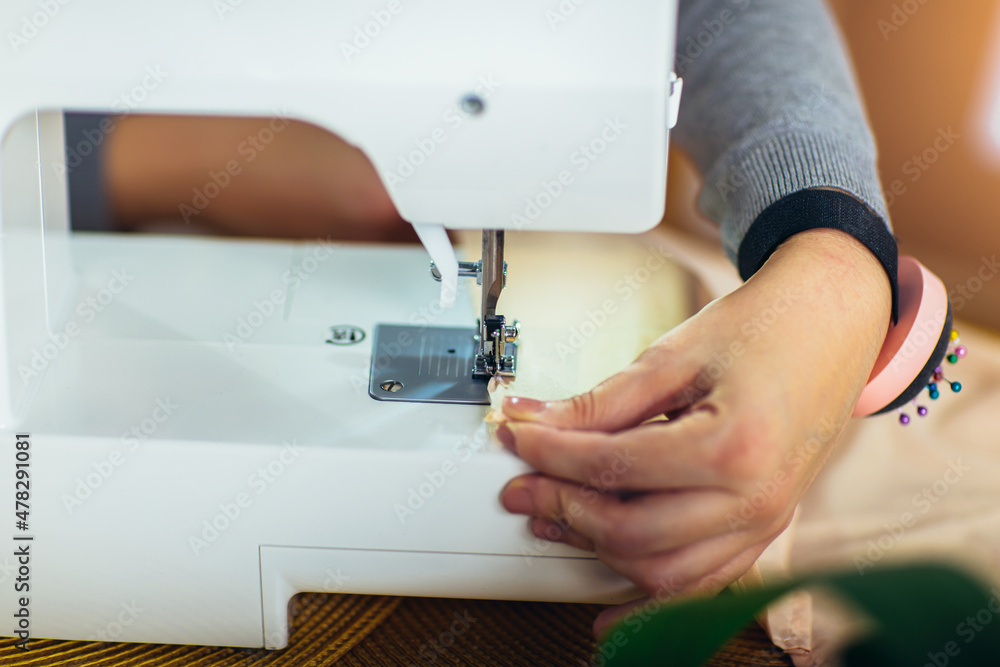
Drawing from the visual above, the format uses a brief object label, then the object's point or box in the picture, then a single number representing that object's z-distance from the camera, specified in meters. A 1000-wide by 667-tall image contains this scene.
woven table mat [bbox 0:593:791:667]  0.68
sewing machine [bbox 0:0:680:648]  0.54
